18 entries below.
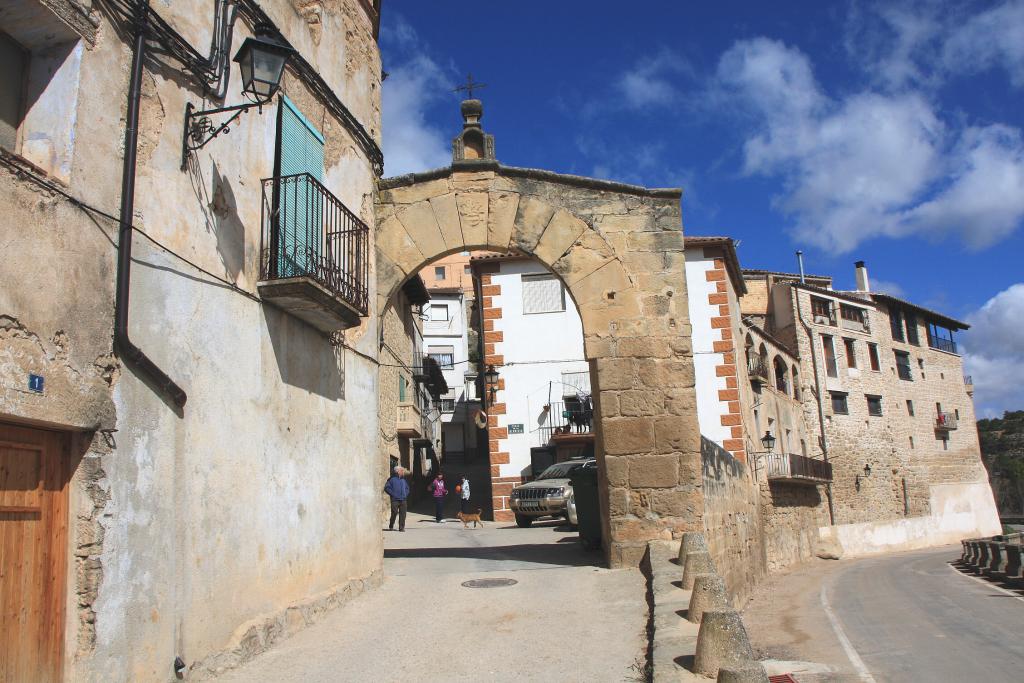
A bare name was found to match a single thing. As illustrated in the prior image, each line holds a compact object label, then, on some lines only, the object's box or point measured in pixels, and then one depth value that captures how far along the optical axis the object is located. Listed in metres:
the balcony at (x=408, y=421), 23.86
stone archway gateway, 8.45
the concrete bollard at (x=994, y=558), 18.71
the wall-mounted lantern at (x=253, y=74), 5.33
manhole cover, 8.02
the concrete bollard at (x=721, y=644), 4.59
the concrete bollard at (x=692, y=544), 7.51
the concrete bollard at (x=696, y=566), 6.75
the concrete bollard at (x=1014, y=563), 17.36
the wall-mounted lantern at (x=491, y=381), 21.92
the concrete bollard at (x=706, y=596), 5.64
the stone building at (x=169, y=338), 3.91
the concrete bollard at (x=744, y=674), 4.02
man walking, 15.59
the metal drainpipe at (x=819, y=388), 34.86
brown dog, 17.56
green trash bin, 9.79
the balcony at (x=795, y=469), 25.24
